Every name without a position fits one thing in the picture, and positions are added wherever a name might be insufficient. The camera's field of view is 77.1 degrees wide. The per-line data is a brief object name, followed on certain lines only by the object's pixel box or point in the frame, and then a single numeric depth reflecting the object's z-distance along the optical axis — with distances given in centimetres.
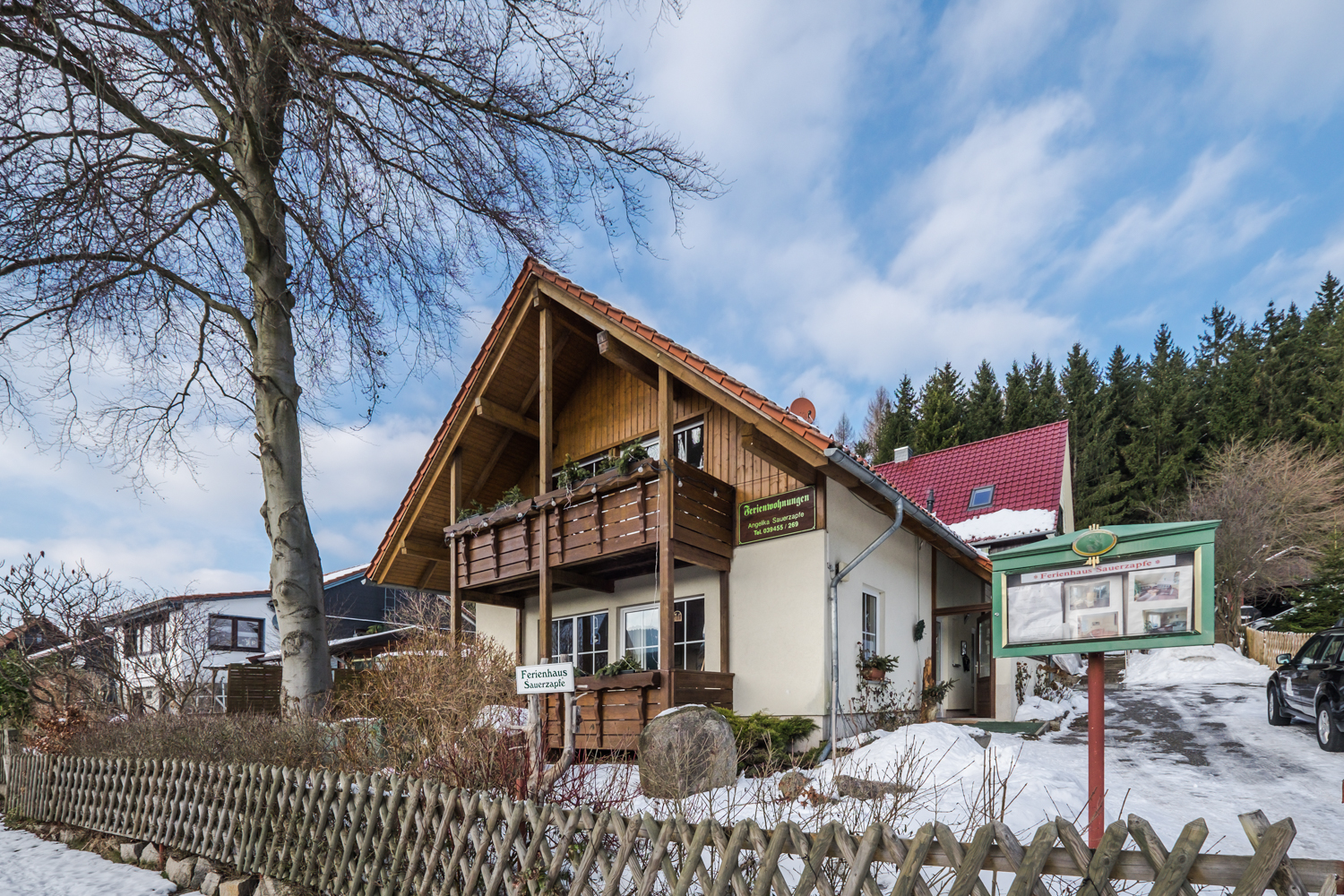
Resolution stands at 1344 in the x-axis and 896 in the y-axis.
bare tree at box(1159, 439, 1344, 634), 2923
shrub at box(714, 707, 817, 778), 1009
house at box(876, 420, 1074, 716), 1619
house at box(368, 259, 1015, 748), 1127
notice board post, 539
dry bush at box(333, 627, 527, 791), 538
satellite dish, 1317
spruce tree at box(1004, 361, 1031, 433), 3966
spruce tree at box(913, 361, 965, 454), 3738
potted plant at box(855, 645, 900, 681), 1186
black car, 1084
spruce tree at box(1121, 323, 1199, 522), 3600
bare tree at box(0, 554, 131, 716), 1298
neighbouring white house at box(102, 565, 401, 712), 1705
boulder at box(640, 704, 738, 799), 757
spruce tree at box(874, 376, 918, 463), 3972
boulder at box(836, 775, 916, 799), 448
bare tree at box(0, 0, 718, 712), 658
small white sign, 643
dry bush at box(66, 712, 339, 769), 734
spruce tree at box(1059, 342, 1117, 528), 3700
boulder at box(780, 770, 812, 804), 627
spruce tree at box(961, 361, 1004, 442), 3959
